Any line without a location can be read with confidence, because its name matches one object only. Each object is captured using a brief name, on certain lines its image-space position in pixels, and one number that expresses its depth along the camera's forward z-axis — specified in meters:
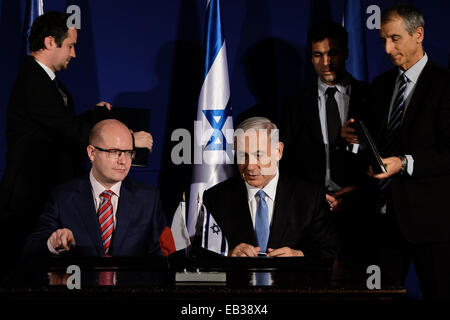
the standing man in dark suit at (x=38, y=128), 8.78
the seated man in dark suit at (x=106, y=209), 7.03
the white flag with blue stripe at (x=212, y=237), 5.96
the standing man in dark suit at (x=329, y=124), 8.62
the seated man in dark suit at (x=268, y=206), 7.18
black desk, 4.99
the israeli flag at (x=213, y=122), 9.87
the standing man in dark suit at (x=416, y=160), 7.41
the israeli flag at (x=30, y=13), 9.92
